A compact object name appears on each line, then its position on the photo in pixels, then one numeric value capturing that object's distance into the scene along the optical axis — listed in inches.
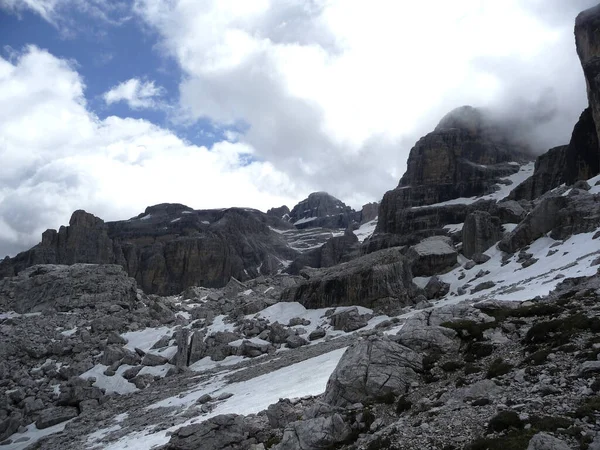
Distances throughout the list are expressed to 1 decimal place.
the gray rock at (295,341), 2224.3
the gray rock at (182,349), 2279.3
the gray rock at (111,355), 2356.2
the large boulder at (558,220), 2356.5
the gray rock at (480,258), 2883.9
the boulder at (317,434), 692.1
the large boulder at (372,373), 793.6
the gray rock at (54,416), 1791.3
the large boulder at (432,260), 3134.8
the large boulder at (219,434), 887.7
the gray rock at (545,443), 442.6
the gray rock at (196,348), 2320.4
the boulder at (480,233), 3208.7
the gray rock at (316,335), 2317.9
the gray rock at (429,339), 885.2
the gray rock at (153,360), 2309.3
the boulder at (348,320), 2290.8
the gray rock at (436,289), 2676.7
